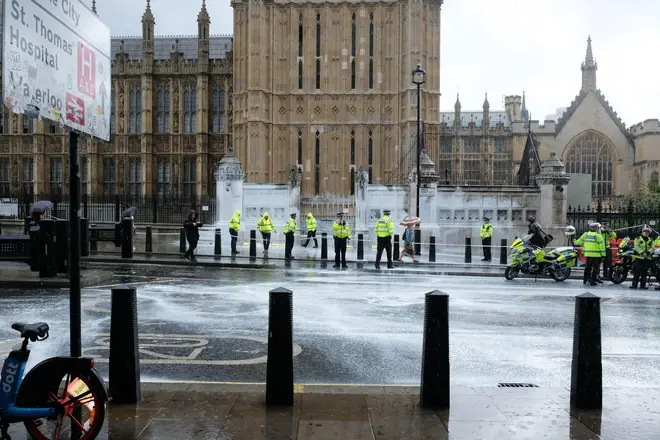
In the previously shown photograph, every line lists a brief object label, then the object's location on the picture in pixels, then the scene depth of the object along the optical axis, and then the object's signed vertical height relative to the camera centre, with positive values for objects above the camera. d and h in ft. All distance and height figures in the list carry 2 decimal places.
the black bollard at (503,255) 66.64 -4.50
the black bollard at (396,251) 68.23 -4.24
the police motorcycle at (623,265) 54.34 -4.47
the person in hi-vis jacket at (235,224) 76.23 -1.79
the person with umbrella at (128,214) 66.40 -0.61
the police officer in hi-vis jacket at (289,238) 67.05 -2.96
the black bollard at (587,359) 17.57 -3.88
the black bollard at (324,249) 66.13 -3.94
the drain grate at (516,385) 20.08 -5.22
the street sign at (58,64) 12.52 +2.93
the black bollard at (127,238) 65.10 -2.88
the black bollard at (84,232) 34.53 -1.28
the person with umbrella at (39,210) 53.21 -0.20
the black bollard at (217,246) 68.22 -3.83
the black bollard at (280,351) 17.47 -3.68
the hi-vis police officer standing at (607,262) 55.70 -4.36
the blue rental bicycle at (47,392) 13.57 -3.72
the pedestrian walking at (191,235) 64.34 -2.54
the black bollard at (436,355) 17.47 -3.77
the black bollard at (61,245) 43.14 -2.36
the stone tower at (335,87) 126.62 +22.56
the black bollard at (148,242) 71.79 -3.59
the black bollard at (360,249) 67.00 -4.02
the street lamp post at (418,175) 75.25 +4.01
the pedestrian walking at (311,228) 80.43 -2.32
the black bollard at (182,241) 68.39 -3.37
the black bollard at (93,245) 69.42 -3.84
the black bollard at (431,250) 66.46 -4.07
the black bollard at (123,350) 17.43 -3.65
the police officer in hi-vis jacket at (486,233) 74.13 -2.63
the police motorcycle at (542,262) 54.29 -4.25
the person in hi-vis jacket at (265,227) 73.77 -2.04
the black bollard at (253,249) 66.79 -4.20
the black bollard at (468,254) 66.65 -4.43
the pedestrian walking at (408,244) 67.26 -3.49
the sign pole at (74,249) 14.61 -0.90
